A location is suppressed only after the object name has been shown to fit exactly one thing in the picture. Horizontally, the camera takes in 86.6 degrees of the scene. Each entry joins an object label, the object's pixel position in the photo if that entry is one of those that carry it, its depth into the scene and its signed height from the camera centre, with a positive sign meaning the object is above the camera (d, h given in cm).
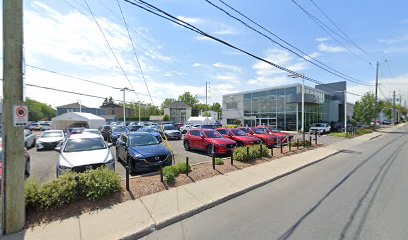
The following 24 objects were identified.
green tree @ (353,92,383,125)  3541 +111
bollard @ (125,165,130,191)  605 -176
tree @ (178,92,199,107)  10381 +888
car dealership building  3372 +181
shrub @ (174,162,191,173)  774 -184
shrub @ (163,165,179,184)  677 -187
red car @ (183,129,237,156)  1204 -150
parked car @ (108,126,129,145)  1918 -135
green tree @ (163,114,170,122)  7049 -47
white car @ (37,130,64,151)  1549 -167
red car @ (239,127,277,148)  1525 -142
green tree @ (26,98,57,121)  8095 +280
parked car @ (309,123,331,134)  2945 -166
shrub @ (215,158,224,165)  945 -200
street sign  391 +2
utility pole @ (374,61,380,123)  3567 +537
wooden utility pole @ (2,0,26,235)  388 -15
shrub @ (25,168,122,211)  470 -171
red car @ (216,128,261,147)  1452 -143
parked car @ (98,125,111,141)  2280 -153
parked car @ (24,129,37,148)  1603 -174
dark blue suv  804 -140
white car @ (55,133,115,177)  662 -129
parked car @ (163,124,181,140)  2317 -187
